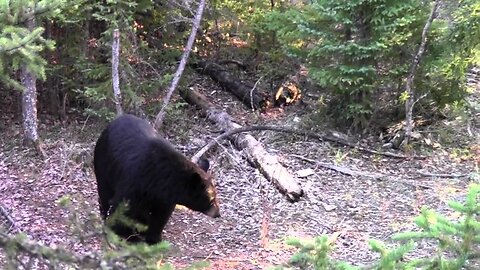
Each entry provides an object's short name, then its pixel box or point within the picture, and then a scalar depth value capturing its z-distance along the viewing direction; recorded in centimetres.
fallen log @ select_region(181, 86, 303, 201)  777
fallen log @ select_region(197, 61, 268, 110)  1112
